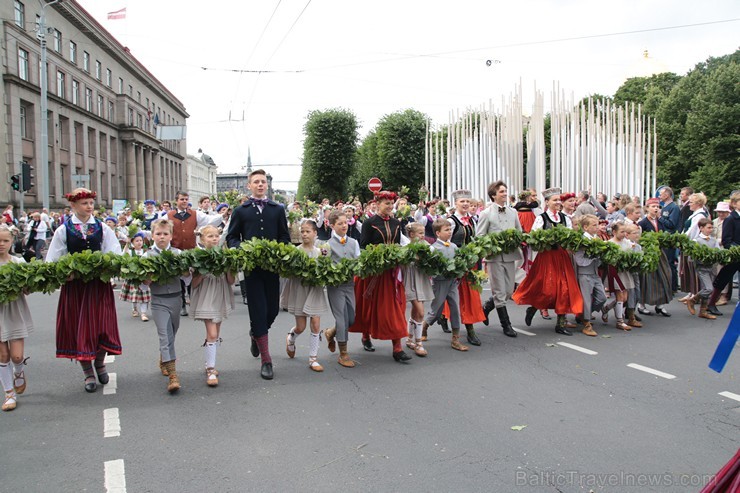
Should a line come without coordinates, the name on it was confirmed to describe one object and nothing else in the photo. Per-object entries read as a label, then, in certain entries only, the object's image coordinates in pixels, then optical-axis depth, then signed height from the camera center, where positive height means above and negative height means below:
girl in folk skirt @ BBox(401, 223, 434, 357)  7.36 -0.88
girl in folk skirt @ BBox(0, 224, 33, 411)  5.62 -1.04
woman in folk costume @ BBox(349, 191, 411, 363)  7.21 -0.89
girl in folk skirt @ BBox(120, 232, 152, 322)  9.95 -1.15
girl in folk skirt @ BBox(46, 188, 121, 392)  5.99 -0.80
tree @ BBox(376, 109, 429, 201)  52.88 +7.13
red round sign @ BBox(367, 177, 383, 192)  12.14 +0.90
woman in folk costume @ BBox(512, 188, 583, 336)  8.56 -0.95
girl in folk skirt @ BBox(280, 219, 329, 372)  6.88 -0.88
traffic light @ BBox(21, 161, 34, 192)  22.42 +2.26
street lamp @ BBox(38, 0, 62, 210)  22.58 +4.87
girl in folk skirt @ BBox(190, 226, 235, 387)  6.32 -0.79
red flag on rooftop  30.59 +11.78
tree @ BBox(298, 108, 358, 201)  55.44 +7.81
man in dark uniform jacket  6.66 -0.10
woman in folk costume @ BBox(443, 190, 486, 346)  8.07 -1.19
